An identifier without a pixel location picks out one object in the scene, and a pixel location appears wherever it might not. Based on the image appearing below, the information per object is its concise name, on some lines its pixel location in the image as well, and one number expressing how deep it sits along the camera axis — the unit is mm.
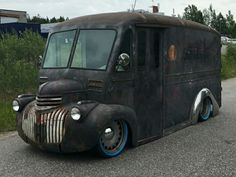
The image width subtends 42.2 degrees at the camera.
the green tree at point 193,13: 47710
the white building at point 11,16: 36314
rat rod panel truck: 4282
